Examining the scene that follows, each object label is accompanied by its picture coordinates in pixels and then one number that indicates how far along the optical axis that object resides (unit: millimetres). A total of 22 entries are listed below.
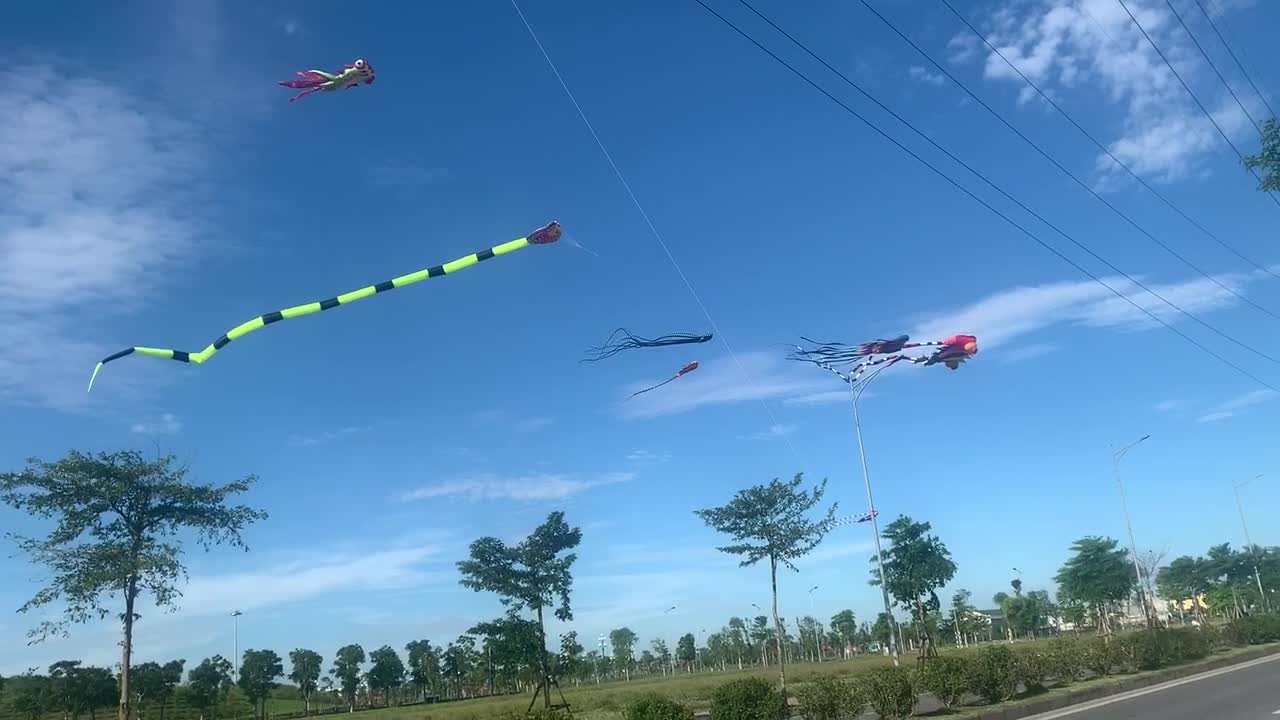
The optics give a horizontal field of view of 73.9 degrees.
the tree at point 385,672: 80250
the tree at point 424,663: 77375
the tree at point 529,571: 30625
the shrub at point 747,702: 15070
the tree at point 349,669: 75625
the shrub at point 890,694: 16672
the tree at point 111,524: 21547
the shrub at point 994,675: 18812
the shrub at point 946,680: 18016
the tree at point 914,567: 36812
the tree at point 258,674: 67500
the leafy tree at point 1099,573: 55500
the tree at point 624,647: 85625
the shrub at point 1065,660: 22812
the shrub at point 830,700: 16062
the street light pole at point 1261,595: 69562
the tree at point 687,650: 86125
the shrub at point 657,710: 14359
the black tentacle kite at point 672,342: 10445
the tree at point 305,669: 73625
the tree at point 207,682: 62219
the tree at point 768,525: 30625
